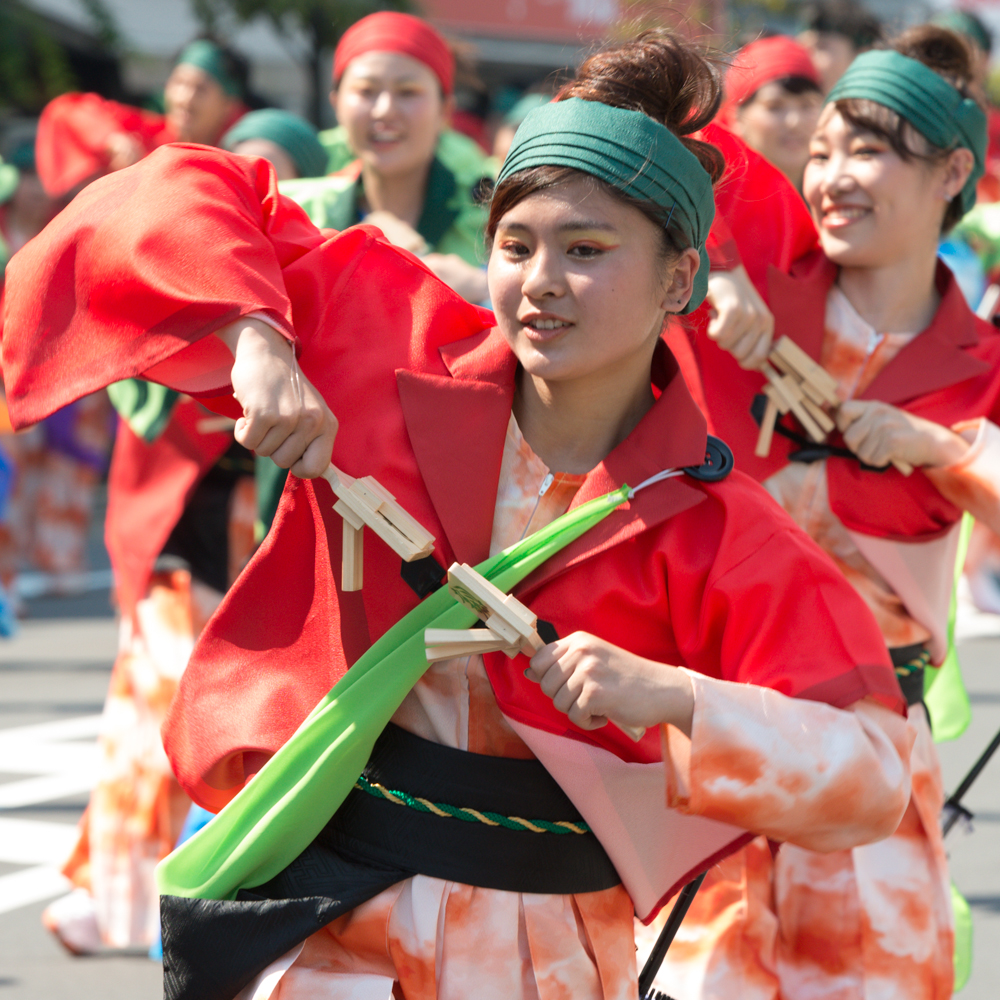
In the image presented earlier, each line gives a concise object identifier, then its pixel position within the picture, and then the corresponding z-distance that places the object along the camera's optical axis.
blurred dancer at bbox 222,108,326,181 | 9.51
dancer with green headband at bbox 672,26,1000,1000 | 5.83
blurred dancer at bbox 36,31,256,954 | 8.12
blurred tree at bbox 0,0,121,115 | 23.12
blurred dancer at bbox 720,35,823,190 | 9.83
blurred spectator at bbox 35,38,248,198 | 12.02
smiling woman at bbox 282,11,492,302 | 8.43
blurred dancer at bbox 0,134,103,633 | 18.22
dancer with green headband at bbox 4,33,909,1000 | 3.88
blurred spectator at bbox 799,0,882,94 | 12.84
